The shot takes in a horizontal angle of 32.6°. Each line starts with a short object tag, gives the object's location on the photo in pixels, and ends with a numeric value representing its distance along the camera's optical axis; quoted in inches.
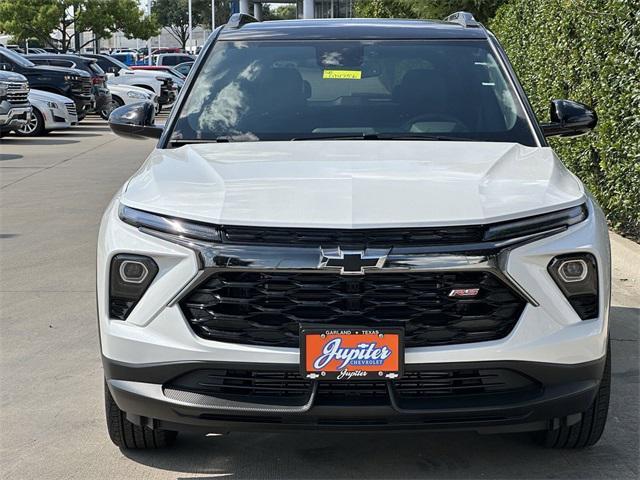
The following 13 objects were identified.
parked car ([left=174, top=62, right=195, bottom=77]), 1602.4
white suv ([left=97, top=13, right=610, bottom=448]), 148.2
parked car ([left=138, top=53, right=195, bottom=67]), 1836.2
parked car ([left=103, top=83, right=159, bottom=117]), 1124.5
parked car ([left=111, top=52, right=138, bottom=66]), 2844.5
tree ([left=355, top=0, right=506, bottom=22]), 763.4
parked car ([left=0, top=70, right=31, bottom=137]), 775.1
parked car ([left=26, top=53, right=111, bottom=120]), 1050.7
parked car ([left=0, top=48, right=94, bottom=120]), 992.2
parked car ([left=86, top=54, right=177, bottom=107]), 1240.8
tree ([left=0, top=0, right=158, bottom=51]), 2015.3
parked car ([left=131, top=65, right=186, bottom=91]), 1358.5
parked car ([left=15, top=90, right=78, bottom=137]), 887.7
